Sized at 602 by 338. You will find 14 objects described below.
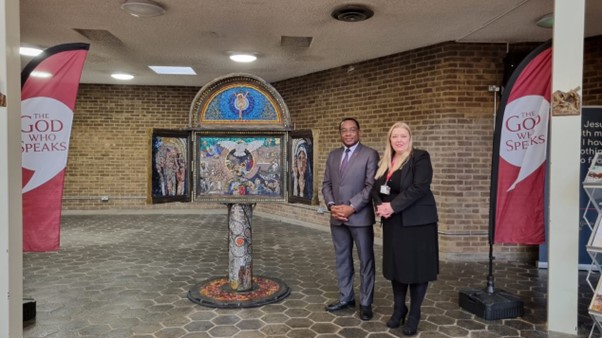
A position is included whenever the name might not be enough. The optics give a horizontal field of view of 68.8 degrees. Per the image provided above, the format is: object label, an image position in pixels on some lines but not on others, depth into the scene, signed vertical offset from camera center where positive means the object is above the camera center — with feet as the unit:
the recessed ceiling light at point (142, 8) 15.05 +5.29
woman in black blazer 11.21 -1.47
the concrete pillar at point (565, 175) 11.62 -0.26
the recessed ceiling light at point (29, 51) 21.75 +5.31
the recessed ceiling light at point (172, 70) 27.81 +5.76
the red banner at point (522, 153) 12.60 +0.32
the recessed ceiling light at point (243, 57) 23.56 +5.58
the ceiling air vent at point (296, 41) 20.15 +5.67
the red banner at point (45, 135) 10.77 +0.52
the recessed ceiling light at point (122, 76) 29.81 +5.66
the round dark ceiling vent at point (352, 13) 15.47 +5.36
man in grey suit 12.82 -1.21
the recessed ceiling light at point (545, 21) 16.25 +5.49
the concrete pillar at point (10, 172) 9.87 -0.38
